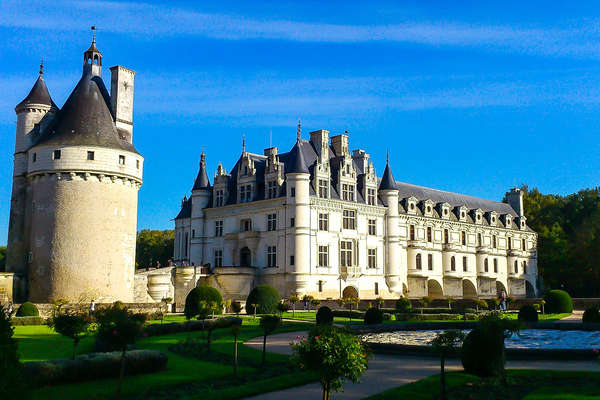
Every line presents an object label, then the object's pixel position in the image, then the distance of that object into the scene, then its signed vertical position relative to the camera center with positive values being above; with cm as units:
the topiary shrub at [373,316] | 2781 -134
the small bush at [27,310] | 3067 -127
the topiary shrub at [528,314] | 2942 -128
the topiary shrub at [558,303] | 3906 -97
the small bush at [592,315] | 2756 -123
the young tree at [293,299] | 3827 -78
